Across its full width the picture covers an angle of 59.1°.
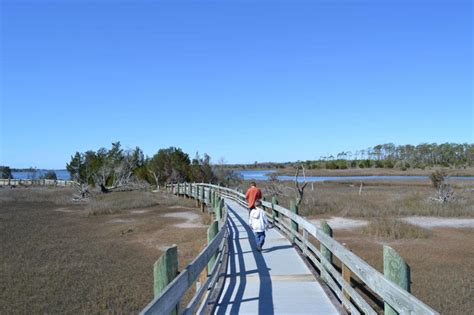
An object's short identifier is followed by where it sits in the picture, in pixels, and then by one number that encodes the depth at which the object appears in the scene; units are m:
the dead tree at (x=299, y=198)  24.56
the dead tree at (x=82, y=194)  38.91
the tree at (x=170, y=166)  48.22
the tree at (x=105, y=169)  48.56
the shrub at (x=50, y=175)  77.82
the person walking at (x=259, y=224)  10.05
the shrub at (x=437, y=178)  37.31
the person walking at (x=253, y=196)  11.37
